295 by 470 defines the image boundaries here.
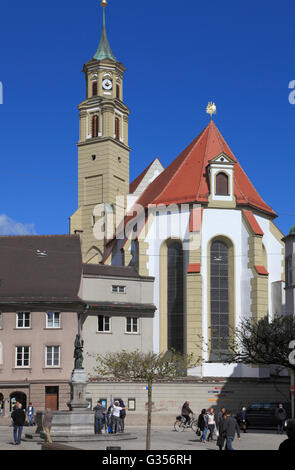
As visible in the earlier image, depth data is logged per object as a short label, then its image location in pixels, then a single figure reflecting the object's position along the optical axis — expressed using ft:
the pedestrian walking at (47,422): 77.61
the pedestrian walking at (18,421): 77.82
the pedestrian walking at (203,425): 89.25
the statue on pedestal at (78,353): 95.75
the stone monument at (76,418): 85.59
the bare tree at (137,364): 111.43
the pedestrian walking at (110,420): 93.86
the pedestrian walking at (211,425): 90.68
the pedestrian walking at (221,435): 70.44
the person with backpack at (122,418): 96.58
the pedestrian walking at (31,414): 124.57
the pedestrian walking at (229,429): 69.62
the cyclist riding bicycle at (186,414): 110.22
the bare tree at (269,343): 120.06
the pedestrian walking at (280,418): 110.63
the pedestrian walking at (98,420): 91.81
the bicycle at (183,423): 110.83
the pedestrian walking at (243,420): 111.79
